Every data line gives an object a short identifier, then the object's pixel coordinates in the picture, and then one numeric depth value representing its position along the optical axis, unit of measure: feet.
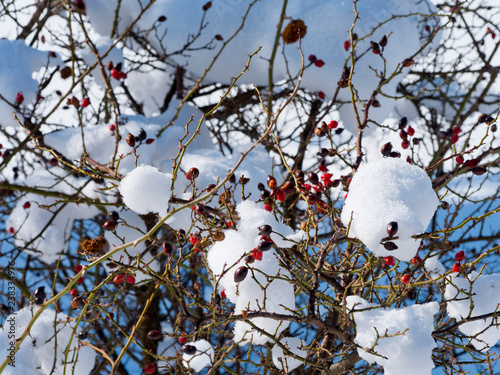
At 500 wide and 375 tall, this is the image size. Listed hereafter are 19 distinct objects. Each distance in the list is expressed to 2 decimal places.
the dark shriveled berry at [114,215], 5.07
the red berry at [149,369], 5.02
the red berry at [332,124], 5.55
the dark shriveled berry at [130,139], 5.27
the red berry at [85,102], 7.78
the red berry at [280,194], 4.75
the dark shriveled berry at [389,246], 3.88
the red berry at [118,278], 4.80
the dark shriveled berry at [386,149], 5.00
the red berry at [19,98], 8.77
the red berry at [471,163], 5.44
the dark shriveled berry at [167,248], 4.56
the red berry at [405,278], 4.57
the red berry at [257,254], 4.43
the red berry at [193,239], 4.88
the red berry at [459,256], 4.90
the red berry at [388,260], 4.59
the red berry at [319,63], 8.61
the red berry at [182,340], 5.00
